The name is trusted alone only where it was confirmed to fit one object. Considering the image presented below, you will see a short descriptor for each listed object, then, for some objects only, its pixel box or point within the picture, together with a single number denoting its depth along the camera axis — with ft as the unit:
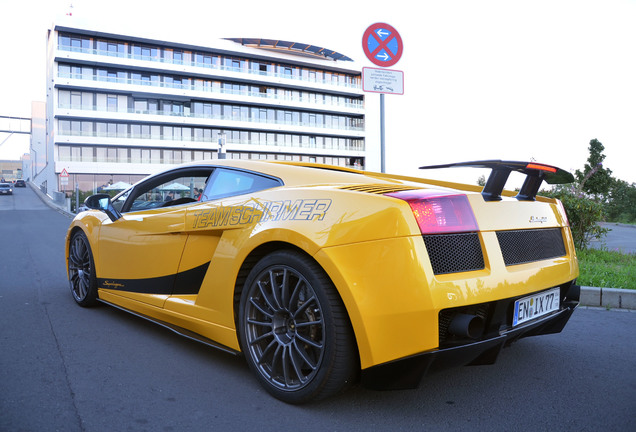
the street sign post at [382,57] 19.02
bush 26.68
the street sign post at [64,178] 89.78
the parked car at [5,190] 168.55
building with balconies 163.02
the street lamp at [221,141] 63.62
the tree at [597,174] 110.52
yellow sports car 6.74
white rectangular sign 18.98
